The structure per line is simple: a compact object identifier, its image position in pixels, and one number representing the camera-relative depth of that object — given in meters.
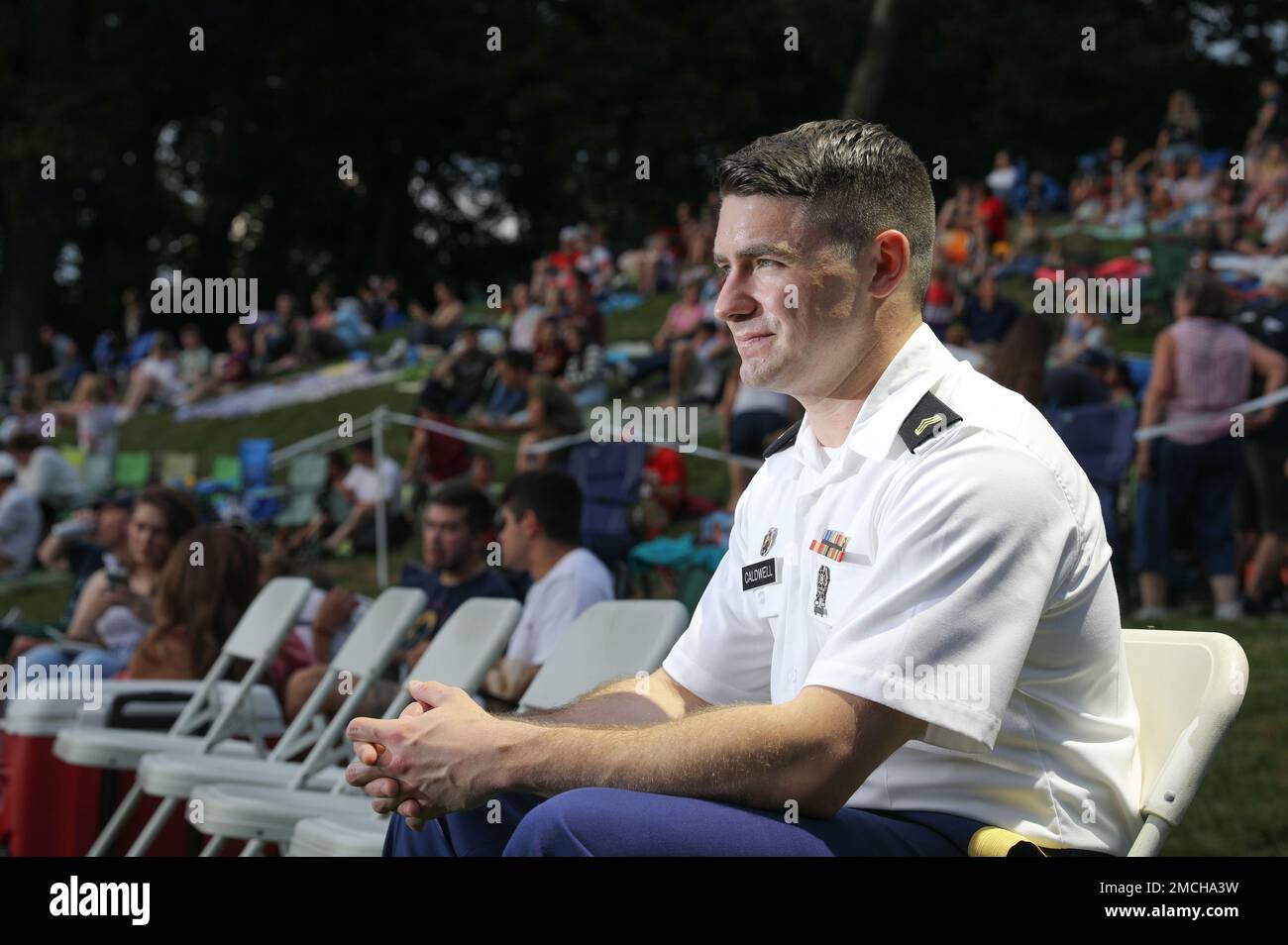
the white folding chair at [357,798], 4.26
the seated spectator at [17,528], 13.13
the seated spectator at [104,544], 9.09
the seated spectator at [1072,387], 8.10
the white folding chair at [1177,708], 2.32
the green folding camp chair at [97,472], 16.78
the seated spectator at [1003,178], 21.98
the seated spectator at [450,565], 6.25
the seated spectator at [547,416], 10.12
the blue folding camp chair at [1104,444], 7.51
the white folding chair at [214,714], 5.26
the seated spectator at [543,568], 5.70
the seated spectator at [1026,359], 7.39
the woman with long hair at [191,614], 6.60
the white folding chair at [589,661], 3.76
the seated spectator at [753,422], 9.61
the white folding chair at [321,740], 4.79
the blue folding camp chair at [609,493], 9.10
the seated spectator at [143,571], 7.49
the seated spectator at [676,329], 14.95
